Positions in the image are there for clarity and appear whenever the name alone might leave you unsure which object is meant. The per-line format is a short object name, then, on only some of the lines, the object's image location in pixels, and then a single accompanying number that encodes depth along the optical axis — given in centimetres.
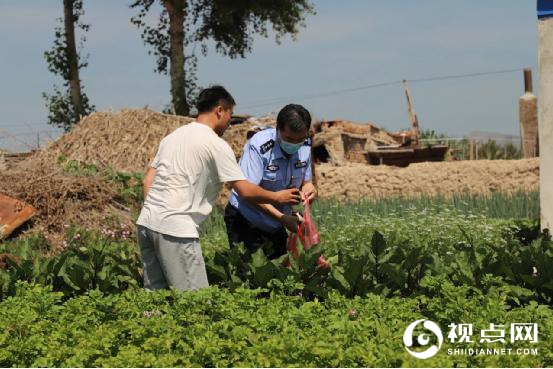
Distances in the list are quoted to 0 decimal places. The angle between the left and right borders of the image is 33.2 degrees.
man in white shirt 557
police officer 626
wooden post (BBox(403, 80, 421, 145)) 2738
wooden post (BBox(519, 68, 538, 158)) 2444
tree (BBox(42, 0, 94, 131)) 2525
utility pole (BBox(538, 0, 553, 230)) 827
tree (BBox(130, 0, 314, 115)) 2434
